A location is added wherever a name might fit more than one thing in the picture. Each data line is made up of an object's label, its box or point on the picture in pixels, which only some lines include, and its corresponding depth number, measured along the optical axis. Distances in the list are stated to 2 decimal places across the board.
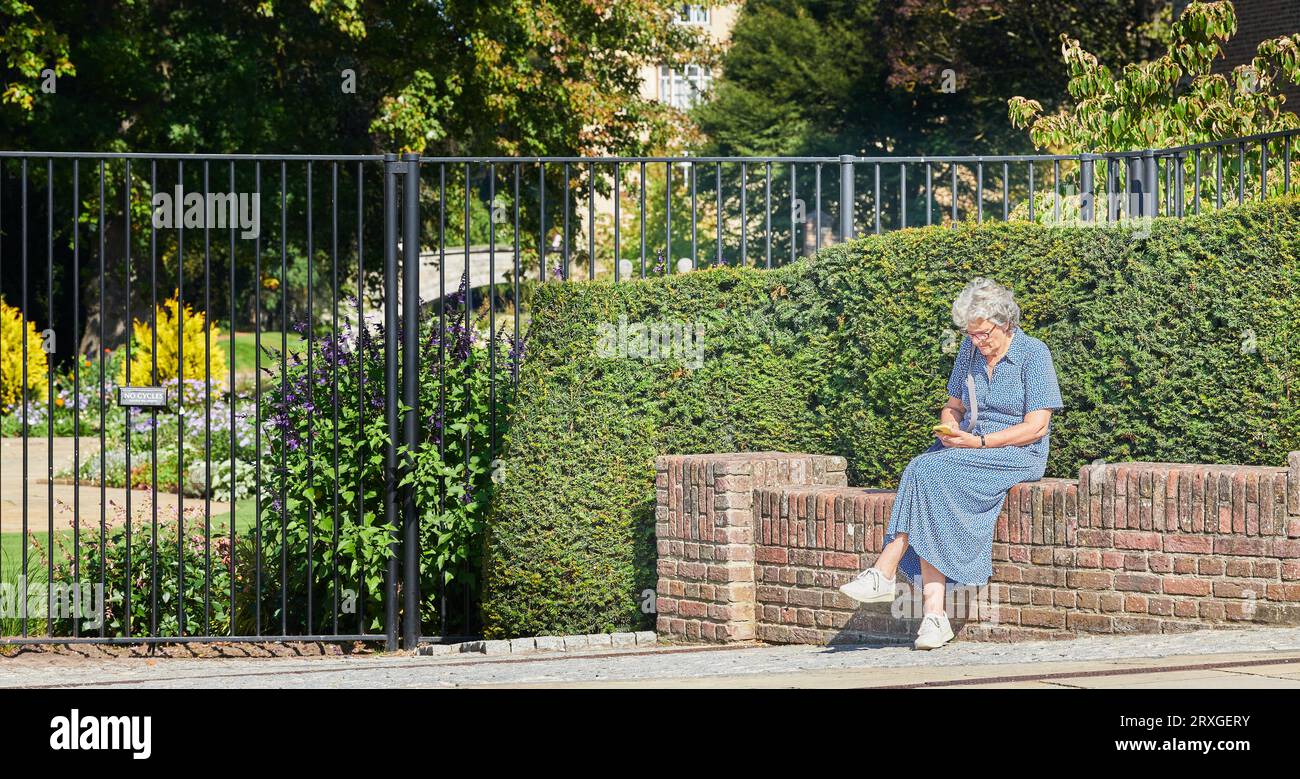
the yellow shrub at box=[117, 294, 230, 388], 46.56
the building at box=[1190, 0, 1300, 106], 43.44
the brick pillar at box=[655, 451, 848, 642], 15.12
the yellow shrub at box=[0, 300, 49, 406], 45.72
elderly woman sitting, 13.62
